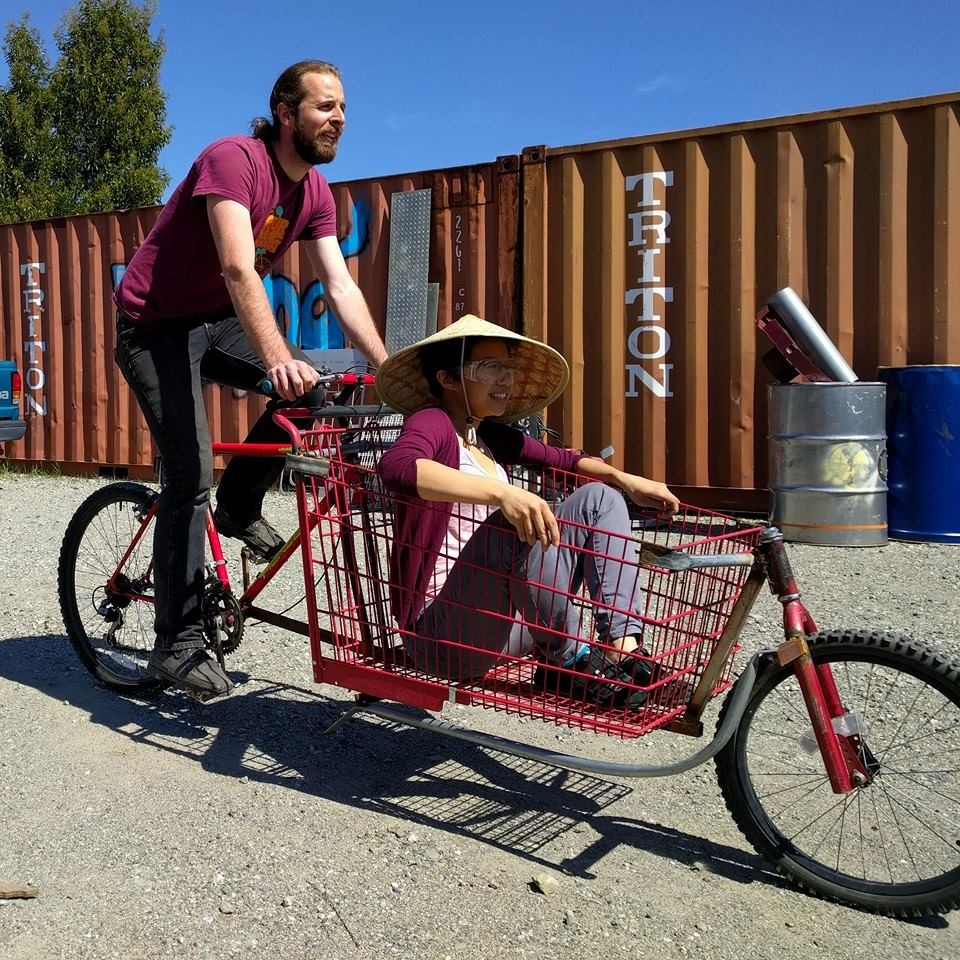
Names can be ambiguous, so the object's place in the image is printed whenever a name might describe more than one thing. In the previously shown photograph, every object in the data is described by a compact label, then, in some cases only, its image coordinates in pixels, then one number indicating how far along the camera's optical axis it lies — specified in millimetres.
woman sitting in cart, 2389
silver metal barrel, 6438
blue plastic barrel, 6570
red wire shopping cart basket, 2398
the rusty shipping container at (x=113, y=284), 8773
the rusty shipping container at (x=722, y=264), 6996
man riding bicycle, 3076
